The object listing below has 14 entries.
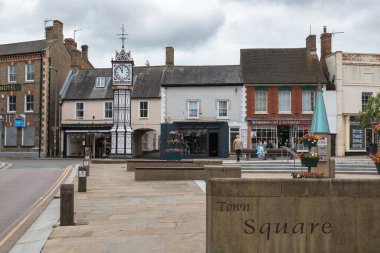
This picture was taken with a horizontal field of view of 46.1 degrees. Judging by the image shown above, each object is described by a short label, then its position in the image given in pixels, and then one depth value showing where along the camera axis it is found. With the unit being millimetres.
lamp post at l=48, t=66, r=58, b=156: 40259
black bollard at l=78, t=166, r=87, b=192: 14890
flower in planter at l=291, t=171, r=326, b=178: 10477
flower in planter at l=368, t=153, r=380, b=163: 15488
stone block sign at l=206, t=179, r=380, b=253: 6012
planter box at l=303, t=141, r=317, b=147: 18625
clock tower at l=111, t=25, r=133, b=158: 34594
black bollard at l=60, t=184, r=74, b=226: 9203
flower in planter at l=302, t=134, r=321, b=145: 18484
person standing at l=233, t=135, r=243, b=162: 26241
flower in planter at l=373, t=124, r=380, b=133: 16391
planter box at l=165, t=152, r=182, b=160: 28312
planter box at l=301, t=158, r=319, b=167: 17734
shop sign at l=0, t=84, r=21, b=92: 42344
